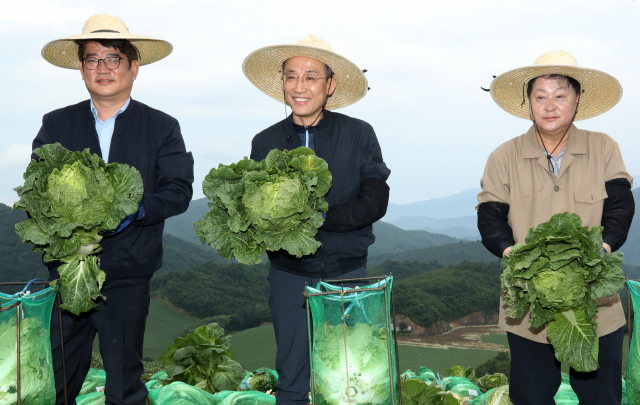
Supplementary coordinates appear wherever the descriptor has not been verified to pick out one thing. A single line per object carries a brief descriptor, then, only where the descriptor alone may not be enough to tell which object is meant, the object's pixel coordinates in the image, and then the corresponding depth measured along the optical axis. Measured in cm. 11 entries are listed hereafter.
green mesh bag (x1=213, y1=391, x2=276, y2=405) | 468
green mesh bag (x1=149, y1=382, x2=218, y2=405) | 449
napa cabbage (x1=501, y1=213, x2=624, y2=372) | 295
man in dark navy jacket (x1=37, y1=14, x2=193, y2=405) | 360
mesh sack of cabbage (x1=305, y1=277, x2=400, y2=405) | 330
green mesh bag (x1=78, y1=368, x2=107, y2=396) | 507
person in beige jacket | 331
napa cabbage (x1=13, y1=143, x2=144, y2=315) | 321
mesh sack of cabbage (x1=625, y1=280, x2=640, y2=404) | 354
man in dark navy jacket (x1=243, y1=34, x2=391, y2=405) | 351
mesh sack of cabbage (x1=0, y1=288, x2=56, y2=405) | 326
